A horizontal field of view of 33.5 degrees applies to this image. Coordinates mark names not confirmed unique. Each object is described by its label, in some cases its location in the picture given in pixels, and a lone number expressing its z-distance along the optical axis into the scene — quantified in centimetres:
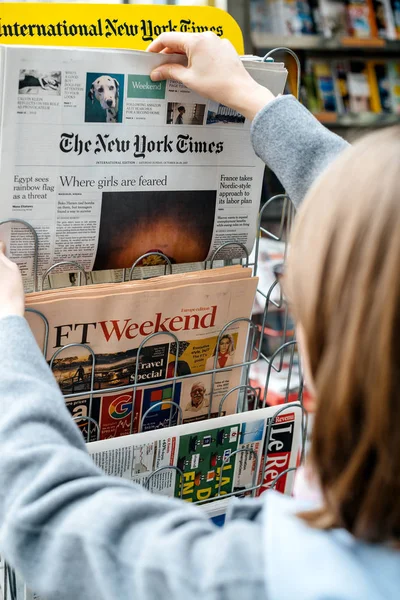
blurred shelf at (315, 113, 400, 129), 253
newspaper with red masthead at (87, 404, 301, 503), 74
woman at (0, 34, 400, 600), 40
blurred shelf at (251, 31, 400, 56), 228
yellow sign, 67
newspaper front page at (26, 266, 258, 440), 71
